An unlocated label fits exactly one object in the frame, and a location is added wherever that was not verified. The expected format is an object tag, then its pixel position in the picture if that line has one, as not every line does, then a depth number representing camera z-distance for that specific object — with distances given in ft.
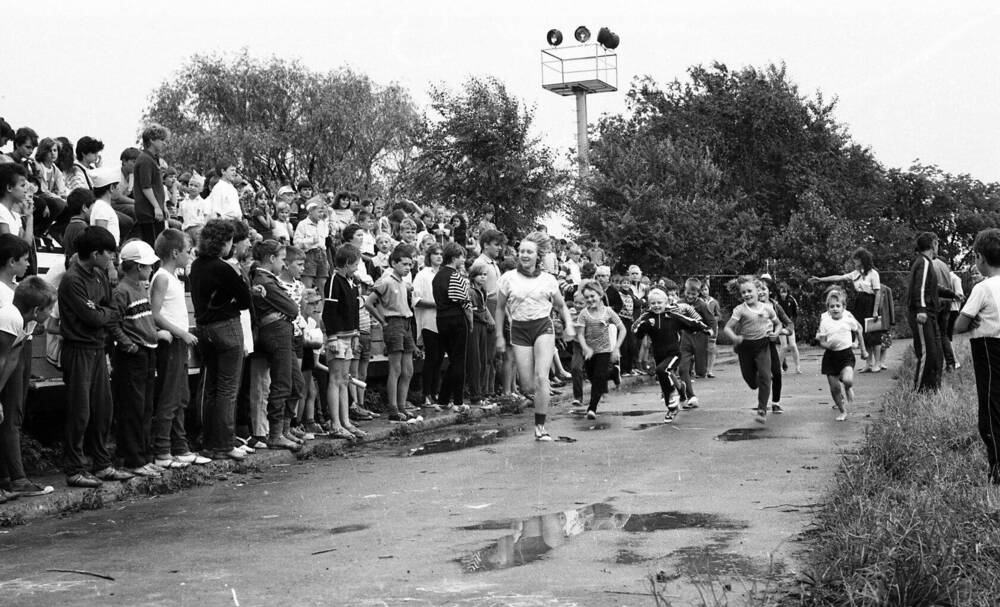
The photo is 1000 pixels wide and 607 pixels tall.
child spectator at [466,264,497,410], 53.57
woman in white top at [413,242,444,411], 50.01
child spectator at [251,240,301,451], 37.58
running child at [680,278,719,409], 67.54
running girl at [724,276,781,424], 47.09
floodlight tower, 157.07
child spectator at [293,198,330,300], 50.93
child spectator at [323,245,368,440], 41.47
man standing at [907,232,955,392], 46.62
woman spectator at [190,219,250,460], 34.83
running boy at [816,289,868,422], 46.16
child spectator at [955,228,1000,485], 26.30
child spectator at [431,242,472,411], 49.11
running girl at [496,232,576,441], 41.14
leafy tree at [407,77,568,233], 104.32
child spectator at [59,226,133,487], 30.14
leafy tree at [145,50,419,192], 192.54
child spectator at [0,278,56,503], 27.91
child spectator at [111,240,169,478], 31.86
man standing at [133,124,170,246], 42.37
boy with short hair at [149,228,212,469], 33.09
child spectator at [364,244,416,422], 46.44
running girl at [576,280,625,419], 48.93
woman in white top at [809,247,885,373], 69.97
